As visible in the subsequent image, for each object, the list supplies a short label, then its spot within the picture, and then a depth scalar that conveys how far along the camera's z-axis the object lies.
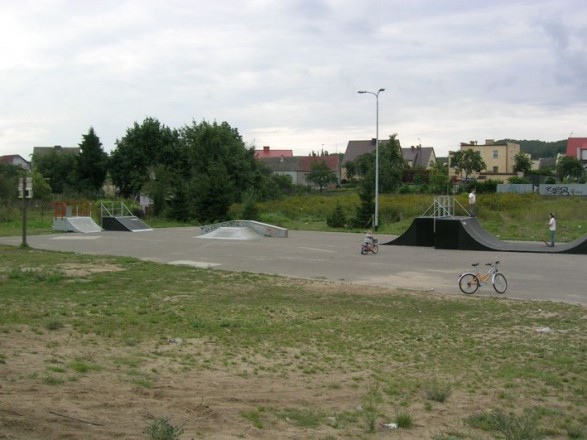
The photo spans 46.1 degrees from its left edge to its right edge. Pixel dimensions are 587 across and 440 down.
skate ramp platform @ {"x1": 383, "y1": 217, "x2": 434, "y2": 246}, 31.09
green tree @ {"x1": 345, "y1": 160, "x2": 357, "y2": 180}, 98.86
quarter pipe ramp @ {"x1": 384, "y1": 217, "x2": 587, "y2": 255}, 28.01
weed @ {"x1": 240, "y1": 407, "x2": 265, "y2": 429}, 5.97
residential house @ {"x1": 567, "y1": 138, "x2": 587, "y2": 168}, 107.56
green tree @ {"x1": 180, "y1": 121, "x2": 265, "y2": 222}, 54.84
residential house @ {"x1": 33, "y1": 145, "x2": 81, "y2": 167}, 98.57
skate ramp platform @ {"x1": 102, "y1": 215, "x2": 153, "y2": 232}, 44.22
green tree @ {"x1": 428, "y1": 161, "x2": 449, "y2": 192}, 73.88
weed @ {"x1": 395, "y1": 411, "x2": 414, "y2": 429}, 6.31
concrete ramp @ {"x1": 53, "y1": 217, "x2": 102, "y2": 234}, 42.75
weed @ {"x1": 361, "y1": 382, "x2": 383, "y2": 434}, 6.20
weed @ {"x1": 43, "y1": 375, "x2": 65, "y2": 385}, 6.65
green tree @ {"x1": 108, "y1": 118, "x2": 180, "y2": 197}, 76.44
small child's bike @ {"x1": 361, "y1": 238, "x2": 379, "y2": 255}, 27.03
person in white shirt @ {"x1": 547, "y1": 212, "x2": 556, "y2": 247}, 29.38
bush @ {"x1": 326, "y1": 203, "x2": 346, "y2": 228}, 45.28
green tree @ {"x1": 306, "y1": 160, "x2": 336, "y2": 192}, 101.25
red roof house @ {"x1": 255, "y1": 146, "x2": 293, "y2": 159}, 140.20
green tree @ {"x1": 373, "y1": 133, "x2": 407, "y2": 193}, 74.38
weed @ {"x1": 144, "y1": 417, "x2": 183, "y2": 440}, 4.96
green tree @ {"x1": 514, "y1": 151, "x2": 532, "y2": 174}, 97.31
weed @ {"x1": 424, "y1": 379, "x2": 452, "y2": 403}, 7.39
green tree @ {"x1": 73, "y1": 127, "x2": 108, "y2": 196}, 81.38
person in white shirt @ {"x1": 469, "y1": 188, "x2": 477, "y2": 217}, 33.81
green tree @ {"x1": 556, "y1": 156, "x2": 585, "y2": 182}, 87.62
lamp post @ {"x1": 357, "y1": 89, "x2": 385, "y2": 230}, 41.84
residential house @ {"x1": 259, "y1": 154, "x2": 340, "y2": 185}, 119.62
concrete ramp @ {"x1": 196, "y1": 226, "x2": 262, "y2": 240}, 37.72
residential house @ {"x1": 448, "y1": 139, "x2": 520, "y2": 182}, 106.75
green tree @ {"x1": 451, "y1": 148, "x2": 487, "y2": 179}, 90.69
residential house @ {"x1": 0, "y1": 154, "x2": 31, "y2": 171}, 122.56
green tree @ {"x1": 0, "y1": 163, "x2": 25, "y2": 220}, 54.31
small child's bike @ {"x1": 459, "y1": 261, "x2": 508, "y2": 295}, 16.50
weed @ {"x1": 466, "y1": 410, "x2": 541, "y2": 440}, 5.81
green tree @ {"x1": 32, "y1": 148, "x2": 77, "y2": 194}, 91.56
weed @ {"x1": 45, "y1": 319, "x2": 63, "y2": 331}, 10.09
